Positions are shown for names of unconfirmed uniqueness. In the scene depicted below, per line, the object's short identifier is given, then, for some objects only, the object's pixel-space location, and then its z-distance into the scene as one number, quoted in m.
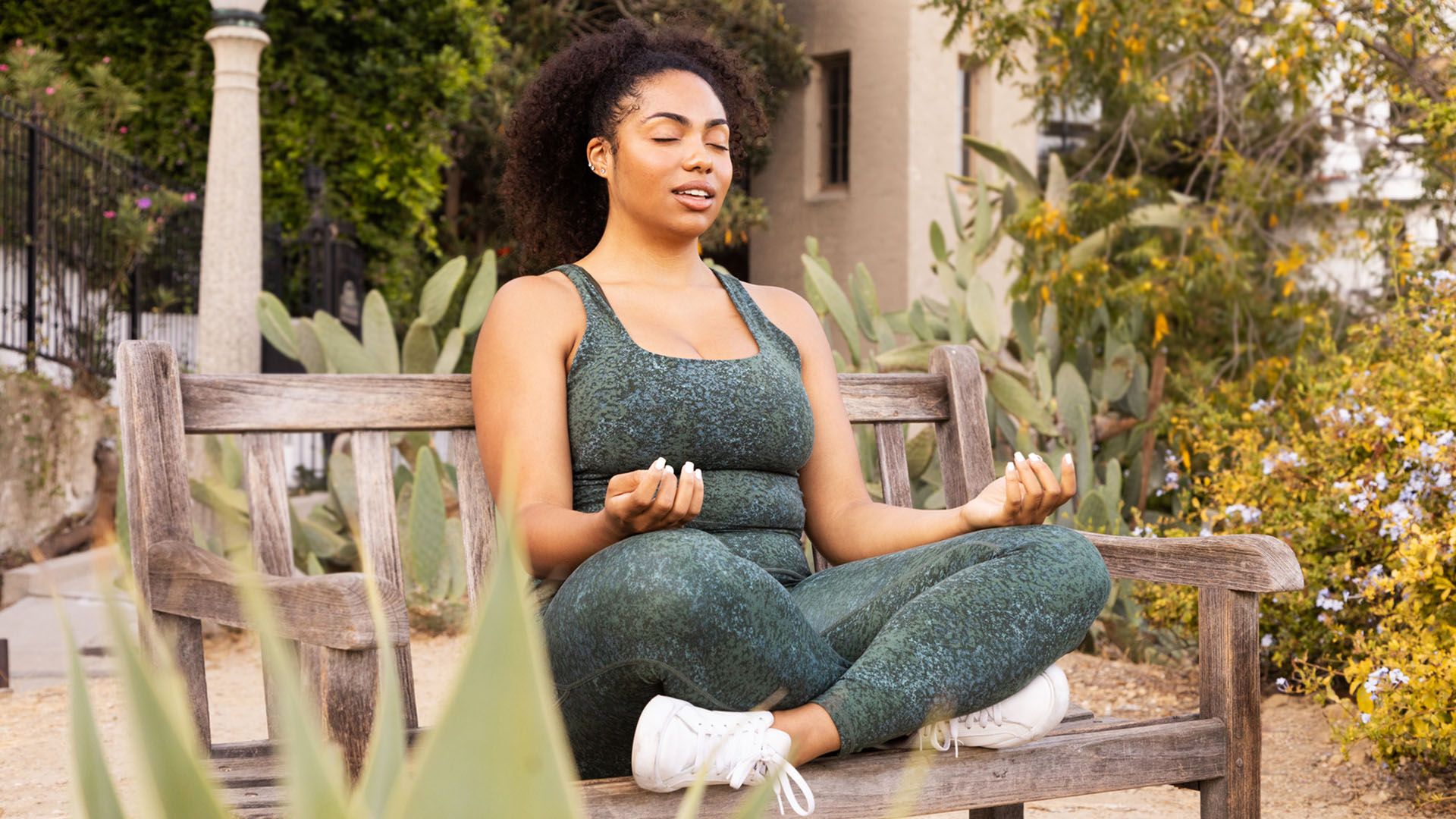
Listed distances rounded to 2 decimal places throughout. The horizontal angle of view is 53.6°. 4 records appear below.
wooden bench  1.78
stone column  6.18
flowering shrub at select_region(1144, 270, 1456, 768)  3.17
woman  1.80
